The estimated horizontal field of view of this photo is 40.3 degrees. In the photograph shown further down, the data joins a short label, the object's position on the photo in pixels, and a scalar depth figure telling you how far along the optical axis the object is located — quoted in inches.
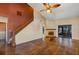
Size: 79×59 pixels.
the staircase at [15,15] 75.9
